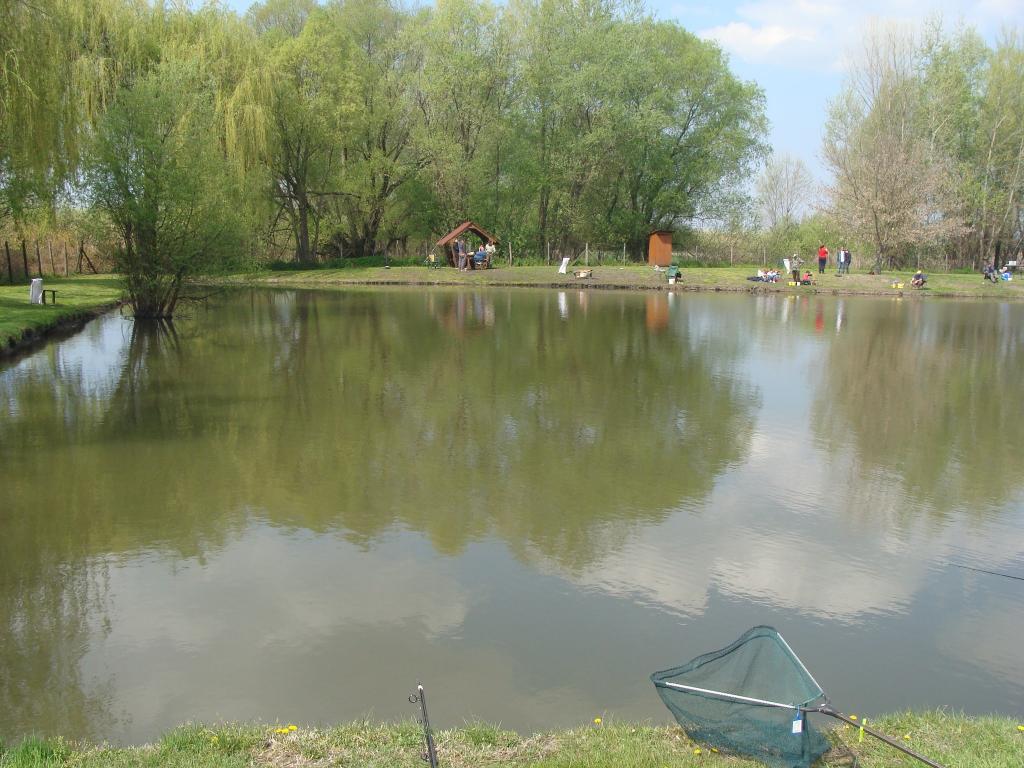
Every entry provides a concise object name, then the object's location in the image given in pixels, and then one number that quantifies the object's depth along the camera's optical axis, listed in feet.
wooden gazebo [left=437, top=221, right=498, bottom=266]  143.64
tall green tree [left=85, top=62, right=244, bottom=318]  65.77
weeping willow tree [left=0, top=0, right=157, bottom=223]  55.62
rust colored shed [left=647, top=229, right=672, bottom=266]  147.64
